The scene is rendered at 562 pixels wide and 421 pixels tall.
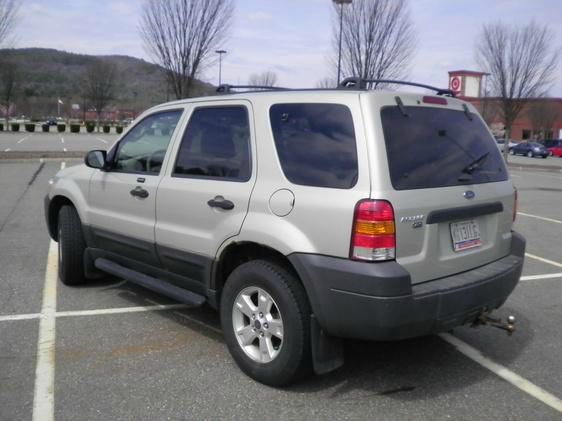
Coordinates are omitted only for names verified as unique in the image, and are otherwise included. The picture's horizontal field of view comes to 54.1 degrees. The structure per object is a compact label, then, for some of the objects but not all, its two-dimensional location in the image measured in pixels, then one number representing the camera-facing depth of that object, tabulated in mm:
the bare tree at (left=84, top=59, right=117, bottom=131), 67750
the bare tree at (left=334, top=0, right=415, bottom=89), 19578
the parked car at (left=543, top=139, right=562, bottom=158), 47031
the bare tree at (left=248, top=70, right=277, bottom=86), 46312
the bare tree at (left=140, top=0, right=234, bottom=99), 18031
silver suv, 2982
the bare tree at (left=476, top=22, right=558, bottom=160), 23703
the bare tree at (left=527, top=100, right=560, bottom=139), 58656
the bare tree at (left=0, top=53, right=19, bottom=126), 49250
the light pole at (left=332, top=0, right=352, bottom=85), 18634
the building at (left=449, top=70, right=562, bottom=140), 55469
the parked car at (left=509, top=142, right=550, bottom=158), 43188
